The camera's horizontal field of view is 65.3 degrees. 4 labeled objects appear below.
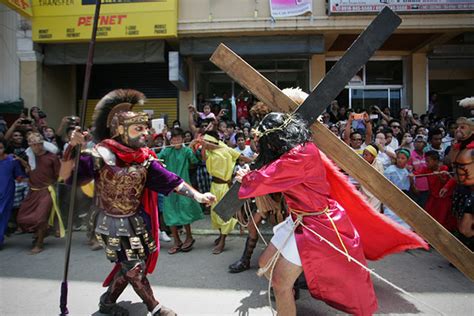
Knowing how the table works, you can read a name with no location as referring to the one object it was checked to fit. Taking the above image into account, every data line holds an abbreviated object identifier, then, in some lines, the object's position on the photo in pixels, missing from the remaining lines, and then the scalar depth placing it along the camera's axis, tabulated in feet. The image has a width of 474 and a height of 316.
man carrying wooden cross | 7.58
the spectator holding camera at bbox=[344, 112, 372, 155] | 19.01
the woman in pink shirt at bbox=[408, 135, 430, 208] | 18.40
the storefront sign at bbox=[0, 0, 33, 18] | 26.88
